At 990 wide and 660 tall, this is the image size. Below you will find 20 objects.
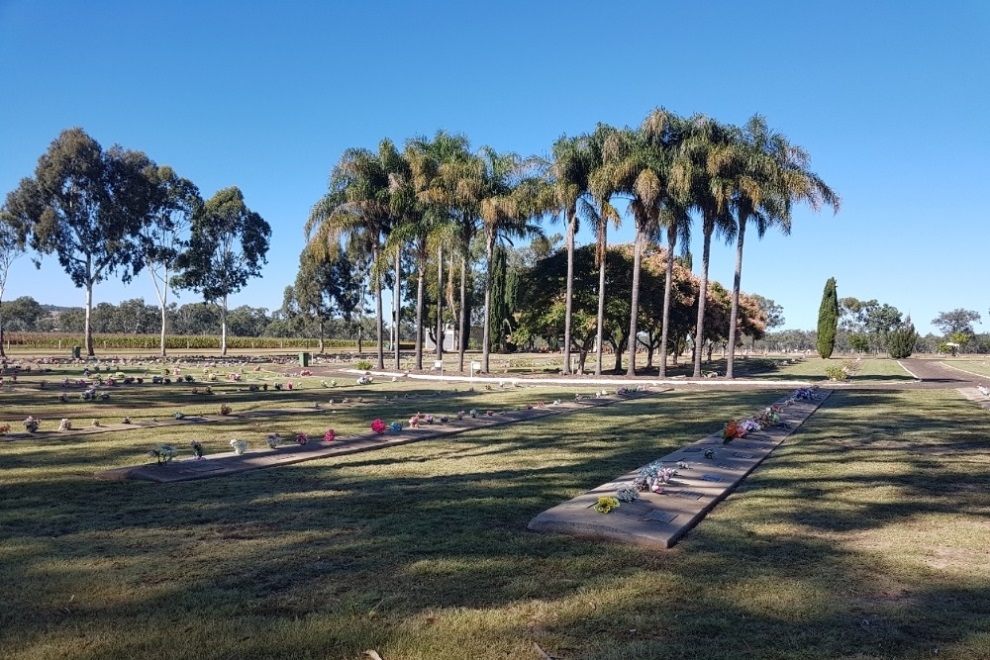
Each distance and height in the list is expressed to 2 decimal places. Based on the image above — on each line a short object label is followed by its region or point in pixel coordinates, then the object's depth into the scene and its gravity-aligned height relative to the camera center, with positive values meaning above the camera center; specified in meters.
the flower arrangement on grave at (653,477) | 6.45 -1.24
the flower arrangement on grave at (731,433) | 10.16 -1.23
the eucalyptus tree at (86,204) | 43.00 +8.30
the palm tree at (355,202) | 30.56 +6.18
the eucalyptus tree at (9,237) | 43.66 +6.18
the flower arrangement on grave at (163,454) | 7.55 -1.29
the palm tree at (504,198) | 27.39 +5.83
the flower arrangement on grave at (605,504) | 5.52 -1.26
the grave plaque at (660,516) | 5.41 -1.34
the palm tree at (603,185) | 26.25 +6.14
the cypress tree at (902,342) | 67.00 +1.06
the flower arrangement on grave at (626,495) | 5.93 -1.27
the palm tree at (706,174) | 25.70 +6.56
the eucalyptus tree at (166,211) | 47.19 +8.71
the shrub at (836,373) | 28.03 -0.89
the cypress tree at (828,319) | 62.78 +2.97
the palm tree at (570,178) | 27.02 +6.62
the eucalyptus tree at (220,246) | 51.09 +6.86
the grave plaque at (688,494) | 6.32 -1.35
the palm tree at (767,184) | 26.03 +6.24
